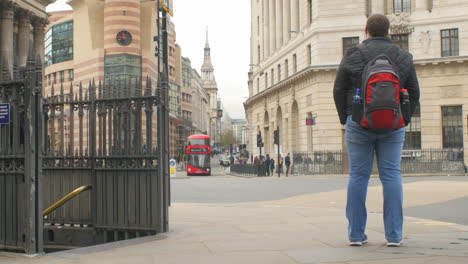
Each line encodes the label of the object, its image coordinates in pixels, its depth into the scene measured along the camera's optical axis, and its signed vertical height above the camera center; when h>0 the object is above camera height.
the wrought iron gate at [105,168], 7.25 -0.19
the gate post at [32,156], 5.54 +0.00
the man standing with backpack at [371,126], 5.18 +0.23
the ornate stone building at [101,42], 69.69 +15.57
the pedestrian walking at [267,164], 40.69 -0.96
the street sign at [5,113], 5.84 +0.47
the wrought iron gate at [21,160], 5.56 -0.04
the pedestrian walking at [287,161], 39.51 -0.70
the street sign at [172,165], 35.38 -0.76
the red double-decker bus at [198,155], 46.62 -0.18
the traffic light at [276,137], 37.38 +1.03
